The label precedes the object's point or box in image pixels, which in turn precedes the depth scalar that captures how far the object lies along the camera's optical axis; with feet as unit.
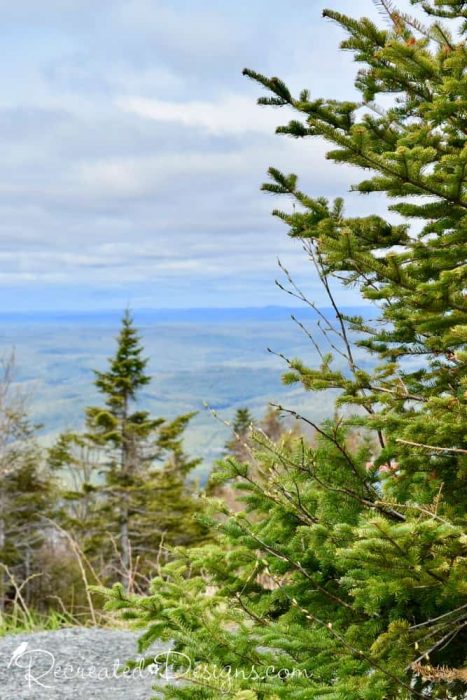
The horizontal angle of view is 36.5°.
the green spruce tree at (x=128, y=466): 105.60
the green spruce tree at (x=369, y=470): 9.46
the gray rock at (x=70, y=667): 20.27
